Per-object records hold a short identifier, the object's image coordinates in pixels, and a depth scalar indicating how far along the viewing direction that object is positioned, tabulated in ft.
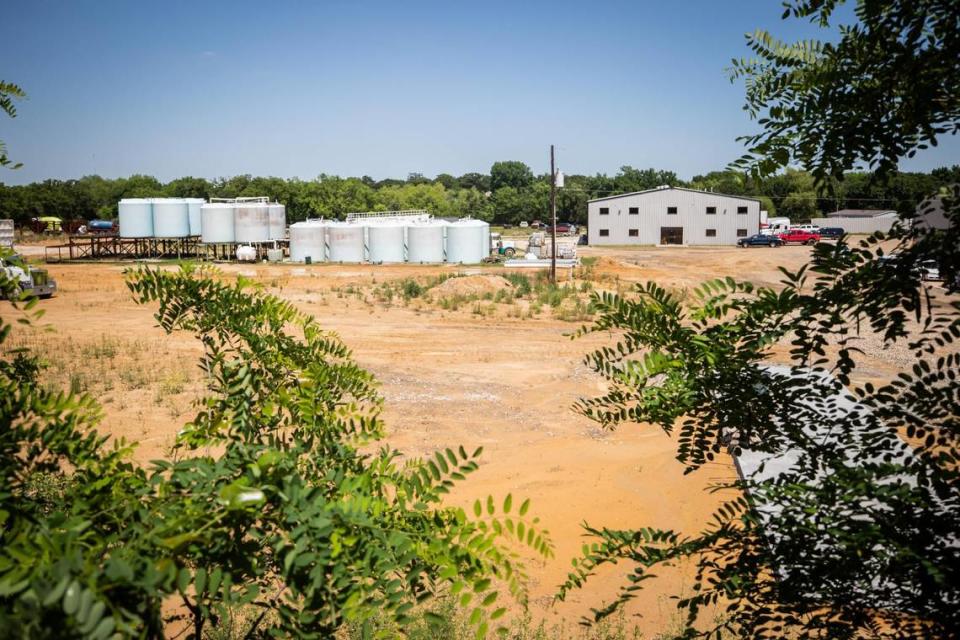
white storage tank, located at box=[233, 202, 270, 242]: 172.65
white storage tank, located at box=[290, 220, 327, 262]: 164.14
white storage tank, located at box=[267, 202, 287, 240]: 176.96
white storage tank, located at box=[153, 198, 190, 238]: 175.11
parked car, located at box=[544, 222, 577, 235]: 264.93
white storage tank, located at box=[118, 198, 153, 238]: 172.76
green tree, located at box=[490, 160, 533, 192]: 495.53
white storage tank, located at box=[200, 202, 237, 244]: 170.71
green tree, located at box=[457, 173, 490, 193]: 591.37
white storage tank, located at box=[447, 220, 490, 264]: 157.99
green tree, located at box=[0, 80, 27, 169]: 11.60
